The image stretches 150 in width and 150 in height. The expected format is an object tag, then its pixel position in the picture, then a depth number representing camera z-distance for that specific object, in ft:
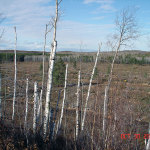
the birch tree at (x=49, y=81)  16.21
